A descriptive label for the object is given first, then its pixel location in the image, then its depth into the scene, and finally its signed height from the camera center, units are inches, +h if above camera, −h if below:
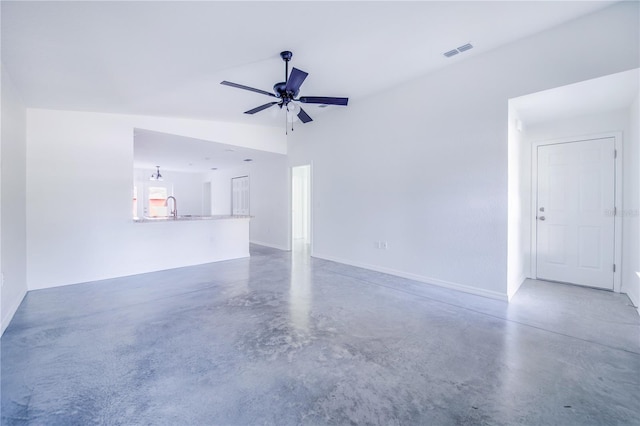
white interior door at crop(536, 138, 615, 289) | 147.8 -0.5
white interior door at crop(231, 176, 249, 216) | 336.0 +20.3
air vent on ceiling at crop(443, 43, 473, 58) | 125.1 +75.6
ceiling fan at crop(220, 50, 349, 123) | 112.9 +52.6
